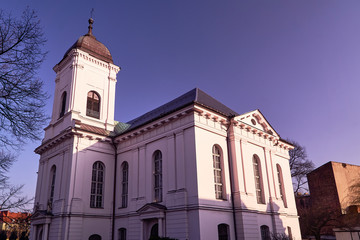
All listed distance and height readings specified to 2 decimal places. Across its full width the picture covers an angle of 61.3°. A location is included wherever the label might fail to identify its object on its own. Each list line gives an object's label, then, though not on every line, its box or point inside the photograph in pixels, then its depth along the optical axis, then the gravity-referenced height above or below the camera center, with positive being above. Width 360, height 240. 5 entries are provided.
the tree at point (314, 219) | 24.86 +1.42
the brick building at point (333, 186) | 34.00 +5.61
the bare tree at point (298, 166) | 38.56 +8.56
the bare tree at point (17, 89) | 8.45 +4.12
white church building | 18.09 +4.75
